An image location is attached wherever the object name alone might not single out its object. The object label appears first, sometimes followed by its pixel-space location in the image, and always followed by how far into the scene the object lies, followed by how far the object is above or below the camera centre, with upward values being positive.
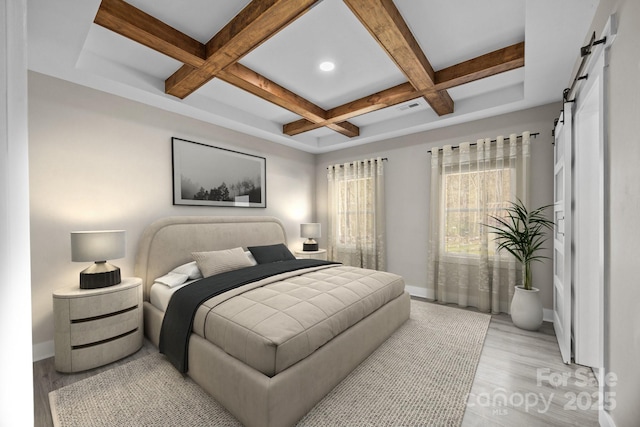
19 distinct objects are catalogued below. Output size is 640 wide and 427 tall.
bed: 1.56 -0.87
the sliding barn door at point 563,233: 2.27 -0.22
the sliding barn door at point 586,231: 2.06 -0.17
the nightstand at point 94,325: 2.13 -0.92
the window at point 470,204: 3.40 +0.07
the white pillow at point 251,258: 3.49 -0.61
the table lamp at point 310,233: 4.65 -0.37
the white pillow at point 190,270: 2.86 -0.62
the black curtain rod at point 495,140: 3.17 +0.88
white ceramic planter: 2.80 -1.05
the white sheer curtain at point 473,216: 3.31 -0.08
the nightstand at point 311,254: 4.50 -0.71
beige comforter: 1.61 -0.74
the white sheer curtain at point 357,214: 4.45 -0.05
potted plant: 2.81 -0.81
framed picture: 3.35 +0.49
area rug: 1.65 -1.26
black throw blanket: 2.07 -0.77
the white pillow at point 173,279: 2.67 -0.68
